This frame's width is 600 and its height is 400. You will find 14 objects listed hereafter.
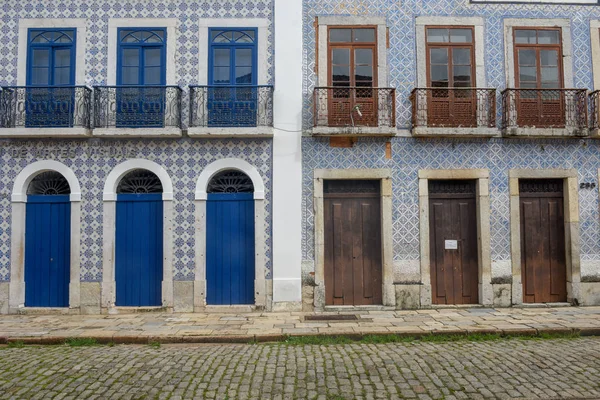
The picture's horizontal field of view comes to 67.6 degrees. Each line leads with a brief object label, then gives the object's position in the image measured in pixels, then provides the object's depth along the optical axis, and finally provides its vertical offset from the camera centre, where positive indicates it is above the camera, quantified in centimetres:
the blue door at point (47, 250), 912 -38
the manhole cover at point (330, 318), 823 -164
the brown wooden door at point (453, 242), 931 -30
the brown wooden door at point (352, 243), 920 -30
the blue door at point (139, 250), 909 -39
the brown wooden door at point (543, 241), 938 -31
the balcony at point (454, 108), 922 +247
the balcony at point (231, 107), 913 +252
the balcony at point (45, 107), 912 +254
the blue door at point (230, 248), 908 -37
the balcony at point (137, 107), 912 +252
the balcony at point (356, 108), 913 +247
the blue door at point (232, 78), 914 +317
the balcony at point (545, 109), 930 +245
